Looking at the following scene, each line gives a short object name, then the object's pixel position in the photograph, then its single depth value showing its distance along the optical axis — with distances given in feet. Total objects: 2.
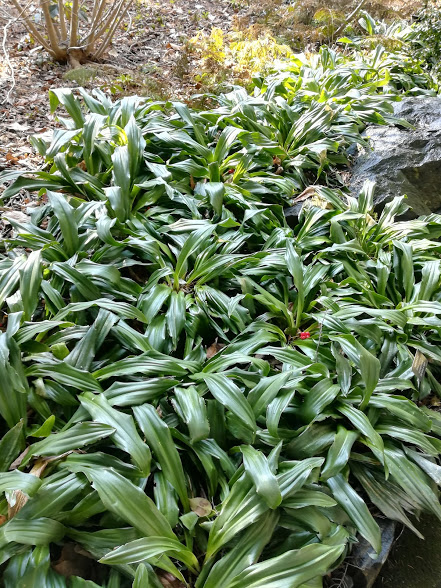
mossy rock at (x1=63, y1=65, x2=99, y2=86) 12.23
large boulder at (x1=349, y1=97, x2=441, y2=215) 9.58
